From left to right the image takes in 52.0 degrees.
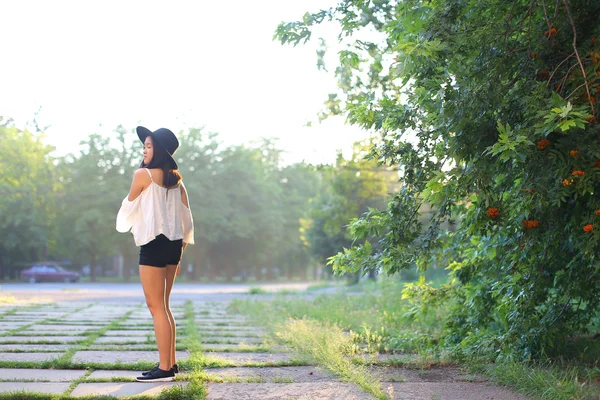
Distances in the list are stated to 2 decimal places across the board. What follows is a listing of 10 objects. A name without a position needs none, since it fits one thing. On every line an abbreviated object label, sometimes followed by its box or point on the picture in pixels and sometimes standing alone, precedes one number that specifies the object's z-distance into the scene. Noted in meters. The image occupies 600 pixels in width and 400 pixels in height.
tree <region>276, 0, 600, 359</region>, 3.44
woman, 4.52
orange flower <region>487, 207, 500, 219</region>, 3.58
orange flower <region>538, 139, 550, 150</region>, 3.38
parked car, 35.66
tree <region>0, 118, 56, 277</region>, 17.33
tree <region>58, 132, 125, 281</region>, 37.31
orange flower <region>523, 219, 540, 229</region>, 3.79
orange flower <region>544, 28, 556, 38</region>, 3.73
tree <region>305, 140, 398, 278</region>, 13.15
